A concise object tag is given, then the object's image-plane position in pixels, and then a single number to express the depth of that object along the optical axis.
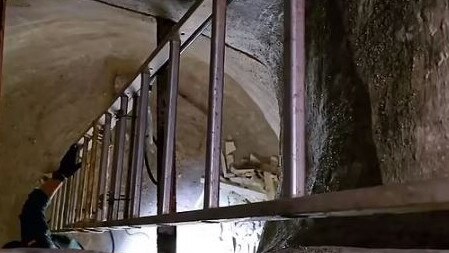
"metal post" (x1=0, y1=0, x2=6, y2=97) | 1.52
